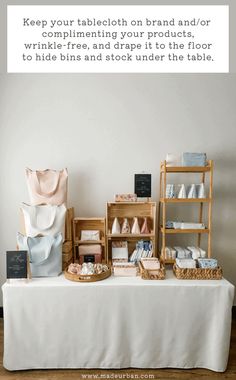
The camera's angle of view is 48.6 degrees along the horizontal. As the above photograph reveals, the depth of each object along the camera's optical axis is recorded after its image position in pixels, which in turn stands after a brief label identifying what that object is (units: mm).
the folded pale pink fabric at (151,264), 2271
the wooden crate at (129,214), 2645
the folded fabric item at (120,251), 2580
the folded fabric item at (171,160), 2445
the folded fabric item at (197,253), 2424
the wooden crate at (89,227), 2564
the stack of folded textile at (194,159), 2396
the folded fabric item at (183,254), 2443
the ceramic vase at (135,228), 2514
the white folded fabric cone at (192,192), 2424
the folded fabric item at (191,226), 2432
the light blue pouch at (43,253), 2227
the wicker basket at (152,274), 2202
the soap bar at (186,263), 2279
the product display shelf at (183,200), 2375
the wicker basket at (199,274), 2211
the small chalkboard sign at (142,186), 2504
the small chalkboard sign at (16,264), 2092
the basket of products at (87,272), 2127
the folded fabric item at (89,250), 2543
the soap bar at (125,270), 2287
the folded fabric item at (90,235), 2557
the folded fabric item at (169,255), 2451
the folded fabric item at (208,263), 2260
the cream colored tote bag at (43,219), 2305
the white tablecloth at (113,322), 2072
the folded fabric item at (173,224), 2461
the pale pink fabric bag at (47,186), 2428
